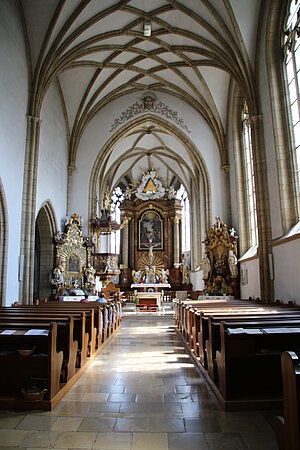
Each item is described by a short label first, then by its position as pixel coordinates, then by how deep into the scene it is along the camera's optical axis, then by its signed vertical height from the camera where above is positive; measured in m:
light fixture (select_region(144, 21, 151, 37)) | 15.10 +10.59
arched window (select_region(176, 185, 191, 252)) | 32.38 +6.03
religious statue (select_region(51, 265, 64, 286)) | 16.92 +0.52
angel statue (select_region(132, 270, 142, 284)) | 27.90 +0.76
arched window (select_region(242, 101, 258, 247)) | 16.30 +4.82
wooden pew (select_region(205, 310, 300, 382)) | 5.64 -0.63
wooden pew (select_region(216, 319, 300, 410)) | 4.54 -1.01
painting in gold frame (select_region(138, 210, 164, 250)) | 32.94 +5.12
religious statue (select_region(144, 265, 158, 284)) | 26.17 +0.70
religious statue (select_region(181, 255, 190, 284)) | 30.30 +1.01
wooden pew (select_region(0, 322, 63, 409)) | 4.73 -1.02
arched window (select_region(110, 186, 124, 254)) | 33.47 +7.09
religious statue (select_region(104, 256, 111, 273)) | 19.77 +1.18
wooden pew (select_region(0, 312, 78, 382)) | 5.60 -0.76
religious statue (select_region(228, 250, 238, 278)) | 16.19 +0.94
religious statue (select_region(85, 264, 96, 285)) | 18.47 +0.69
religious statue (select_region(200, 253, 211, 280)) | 17.55 +0.89
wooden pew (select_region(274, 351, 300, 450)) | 2.71 -0.88
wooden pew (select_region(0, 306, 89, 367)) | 6.52 -0.52
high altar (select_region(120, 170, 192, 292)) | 31.03 +4.79
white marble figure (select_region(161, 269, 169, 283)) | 26.60 +0.66
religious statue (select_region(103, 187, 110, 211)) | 21.08 +4.86
